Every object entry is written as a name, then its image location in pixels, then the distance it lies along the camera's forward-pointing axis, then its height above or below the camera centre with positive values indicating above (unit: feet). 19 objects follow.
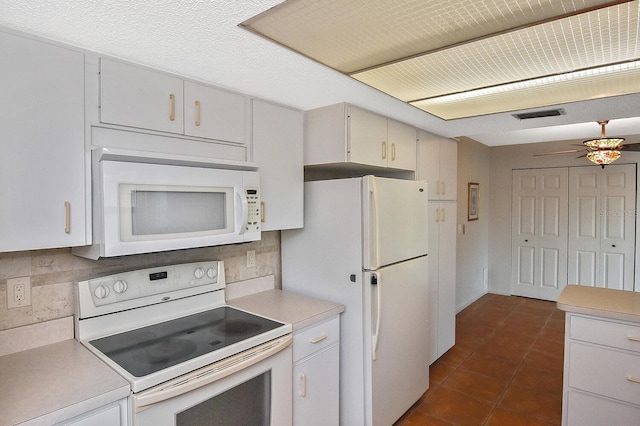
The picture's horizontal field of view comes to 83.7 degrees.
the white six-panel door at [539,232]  17.20 -1.25
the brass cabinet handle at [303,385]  6.26 -3.14
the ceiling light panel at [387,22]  3.96 +2.25
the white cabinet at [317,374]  6.24 -3.09
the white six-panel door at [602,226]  15.55 -0.83
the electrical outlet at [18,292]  4.93 -1.20
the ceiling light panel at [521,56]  4.53 +2.32
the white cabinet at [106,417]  3.80 -2.30
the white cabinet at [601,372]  6.03 -2.90
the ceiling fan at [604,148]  10.83 +1.85
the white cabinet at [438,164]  10.01 +1.28
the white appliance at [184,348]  4.42 -2.00
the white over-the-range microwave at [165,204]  4.70 +0.04
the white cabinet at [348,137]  7.26 +1.50
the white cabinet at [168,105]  4.94 +1.58
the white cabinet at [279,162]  6.87 +0.90
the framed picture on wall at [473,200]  17.07 +0.34
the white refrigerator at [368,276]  7.07 -1.49
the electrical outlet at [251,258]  7.97 -1.17
